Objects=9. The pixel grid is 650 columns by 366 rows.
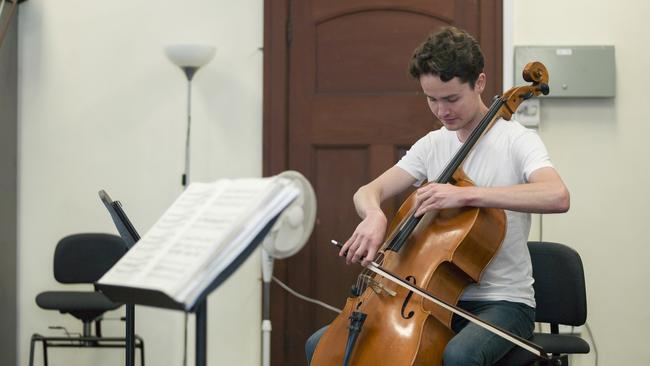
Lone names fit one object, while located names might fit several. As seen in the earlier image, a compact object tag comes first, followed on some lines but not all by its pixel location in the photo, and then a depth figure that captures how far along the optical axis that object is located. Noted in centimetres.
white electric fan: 458
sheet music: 302
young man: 443
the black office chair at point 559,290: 567
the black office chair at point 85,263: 784
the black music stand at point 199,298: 304
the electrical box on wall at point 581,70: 739
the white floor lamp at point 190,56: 763
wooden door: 796
